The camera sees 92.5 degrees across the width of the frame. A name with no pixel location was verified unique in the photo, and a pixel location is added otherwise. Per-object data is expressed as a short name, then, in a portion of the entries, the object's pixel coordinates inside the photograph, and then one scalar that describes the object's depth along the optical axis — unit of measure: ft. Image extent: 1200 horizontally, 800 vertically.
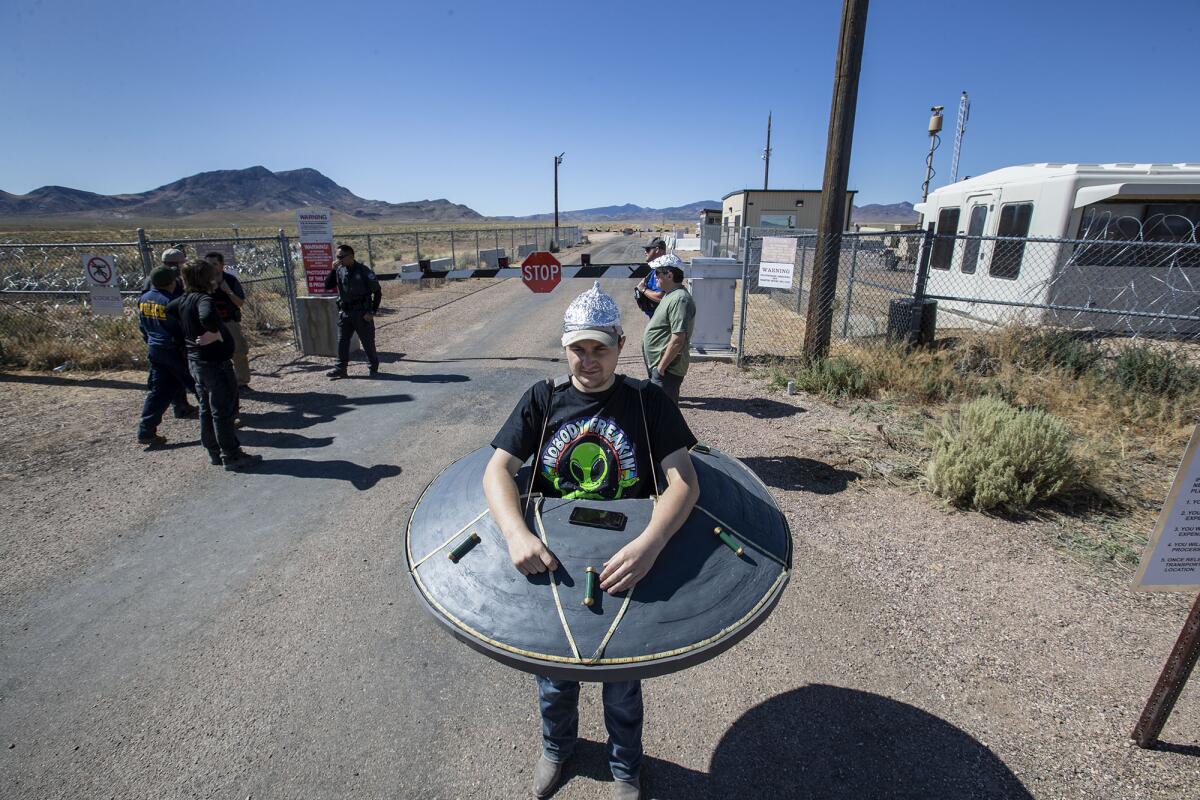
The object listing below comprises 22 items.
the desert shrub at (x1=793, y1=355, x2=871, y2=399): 24.97
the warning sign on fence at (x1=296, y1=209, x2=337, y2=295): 33.24
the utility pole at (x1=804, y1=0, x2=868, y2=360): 24.98
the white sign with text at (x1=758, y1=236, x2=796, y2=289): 28.50
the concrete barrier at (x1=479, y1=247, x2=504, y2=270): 74.43
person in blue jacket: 19.63
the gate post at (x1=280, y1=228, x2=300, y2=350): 33.42
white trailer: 31.22
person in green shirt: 17.46
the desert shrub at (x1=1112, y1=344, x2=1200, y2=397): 22.30
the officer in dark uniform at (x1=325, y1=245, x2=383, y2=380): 27.96
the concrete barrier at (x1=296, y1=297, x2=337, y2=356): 32.27
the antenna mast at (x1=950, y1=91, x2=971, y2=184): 89.61
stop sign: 29.86
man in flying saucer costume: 7.08
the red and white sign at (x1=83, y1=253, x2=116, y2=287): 26.20
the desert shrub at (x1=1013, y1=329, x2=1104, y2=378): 25.08
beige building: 123.85
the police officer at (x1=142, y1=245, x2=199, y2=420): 20.61
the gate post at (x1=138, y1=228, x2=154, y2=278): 27.71
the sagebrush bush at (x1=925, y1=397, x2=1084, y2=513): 15.07
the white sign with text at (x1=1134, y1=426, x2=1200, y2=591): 7.80
